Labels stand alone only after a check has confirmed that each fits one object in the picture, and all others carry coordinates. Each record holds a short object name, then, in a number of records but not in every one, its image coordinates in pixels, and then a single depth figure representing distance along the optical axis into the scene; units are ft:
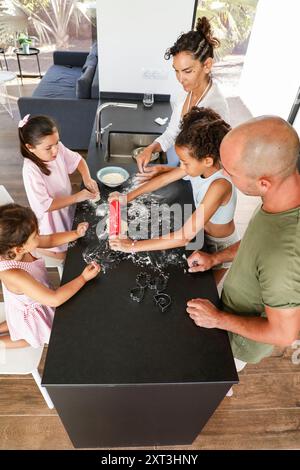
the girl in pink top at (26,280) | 4.03
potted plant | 15.75
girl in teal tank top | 4.50
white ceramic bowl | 6.07
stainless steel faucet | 6.93
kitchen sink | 8.11
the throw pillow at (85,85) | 10.58
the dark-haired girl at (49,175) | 5.17
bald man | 3.05
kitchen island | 3.53
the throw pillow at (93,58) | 12.36
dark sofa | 10.84
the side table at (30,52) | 15.78
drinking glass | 9.74
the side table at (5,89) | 13.61
